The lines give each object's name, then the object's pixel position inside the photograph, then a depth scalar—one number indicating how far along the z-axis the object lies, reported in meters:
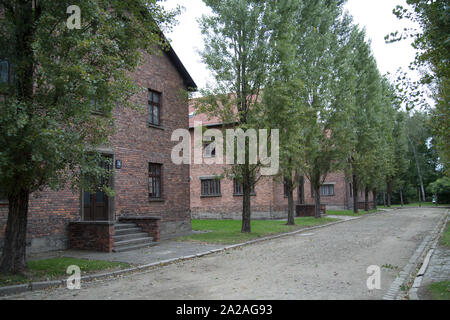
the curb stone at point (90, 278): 7.33
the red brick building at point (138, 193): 12.02
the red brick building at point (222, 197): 28.36
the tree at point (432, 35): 6.50
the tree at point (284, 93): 16.11
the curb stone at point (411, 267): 6.54
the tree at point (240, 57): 16.52
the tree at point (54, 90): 7.42
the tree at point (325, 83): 22.53
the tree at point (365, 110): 31.80
